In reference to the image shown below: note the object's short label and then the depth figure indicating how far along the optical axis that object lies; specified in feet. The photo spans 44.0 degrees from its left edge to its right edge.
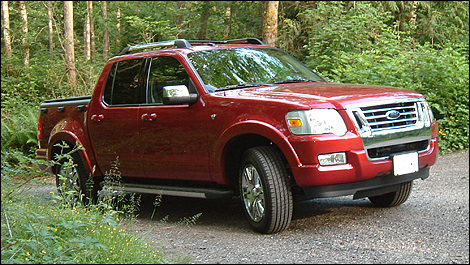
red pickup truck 16.43
